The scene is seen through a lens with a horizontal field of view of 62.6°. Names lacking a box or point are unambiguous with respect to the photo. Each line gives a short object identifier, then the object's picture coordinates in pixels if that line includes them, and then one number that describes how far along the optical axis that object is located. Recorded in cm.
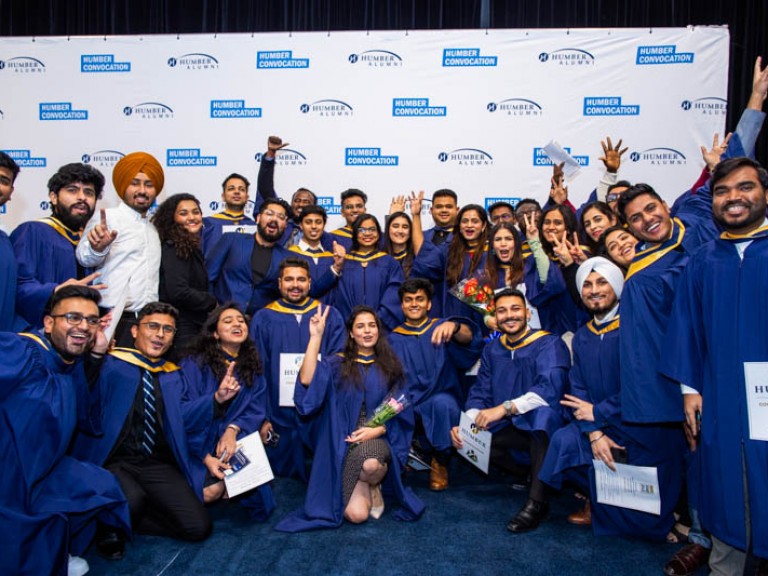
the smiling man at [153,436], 373
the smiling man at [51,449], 304
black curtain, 743
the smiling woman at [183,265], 489
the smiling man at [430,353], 462
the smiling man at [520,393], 405
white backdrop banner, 707
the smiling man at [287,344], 471
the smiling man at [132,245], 440
